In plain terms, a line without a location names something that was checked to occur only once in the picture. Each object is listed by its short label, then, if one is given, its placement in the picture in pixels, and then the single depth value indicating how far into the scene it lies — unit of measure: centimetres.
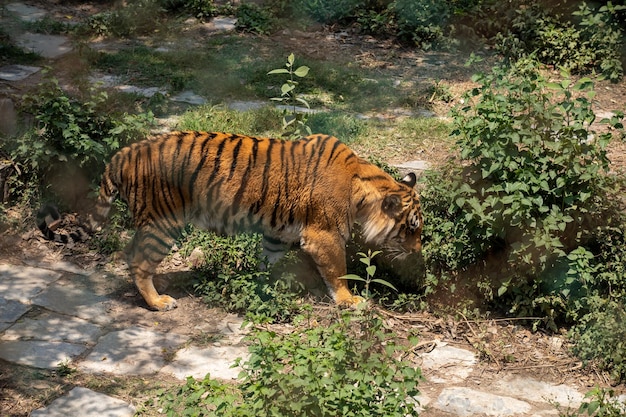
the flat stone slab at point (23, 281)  1198
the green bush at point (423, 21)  2022
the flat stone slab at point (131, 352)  1042
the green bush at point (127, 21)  2122
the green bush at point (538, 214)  1146
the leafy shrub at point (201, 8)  2234
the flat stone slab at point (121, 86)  1747
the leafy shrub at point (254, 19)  2141
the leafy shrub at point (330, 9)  2175
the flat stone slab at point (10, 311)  1125
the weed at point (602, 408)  799
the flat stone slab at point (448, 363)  1077
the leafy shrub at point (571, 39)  1828
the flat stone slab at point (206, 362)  1043
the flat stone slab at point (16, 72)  1793
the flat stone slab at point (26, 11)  2227
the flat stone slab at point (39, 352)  1034
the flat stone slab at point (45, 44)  1977
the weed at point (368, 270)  884
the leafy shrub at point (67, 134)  1386
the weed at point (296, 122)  1328
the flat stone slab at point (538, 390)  1030
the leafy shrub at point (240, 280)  1184
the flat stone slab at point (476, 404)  992
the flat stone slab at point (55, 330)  1096
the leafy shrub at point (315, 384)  787
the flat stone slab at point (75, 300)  1172
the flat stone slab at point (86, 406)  935
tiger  1176
